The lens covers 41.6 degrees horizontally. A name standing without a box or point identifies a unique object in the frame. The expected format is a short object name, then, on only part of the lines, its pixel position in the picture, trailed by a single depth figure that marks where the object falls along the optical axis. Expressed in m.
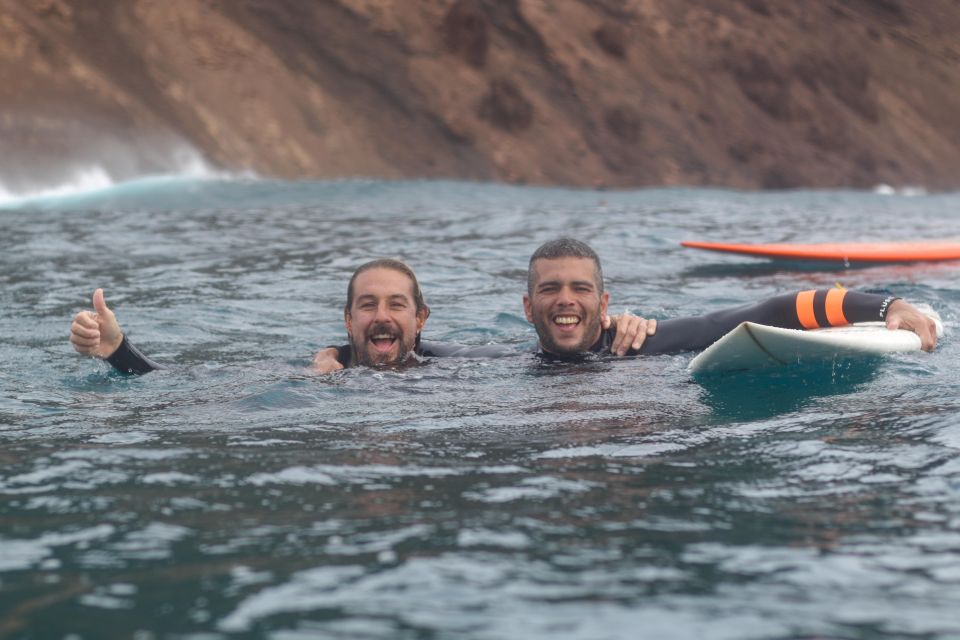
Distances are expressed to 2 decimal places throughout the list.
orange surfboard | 12.57
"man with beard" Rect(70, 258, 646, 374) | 7.12
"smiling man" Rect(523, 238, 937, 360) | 7.11
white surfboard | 6.36
